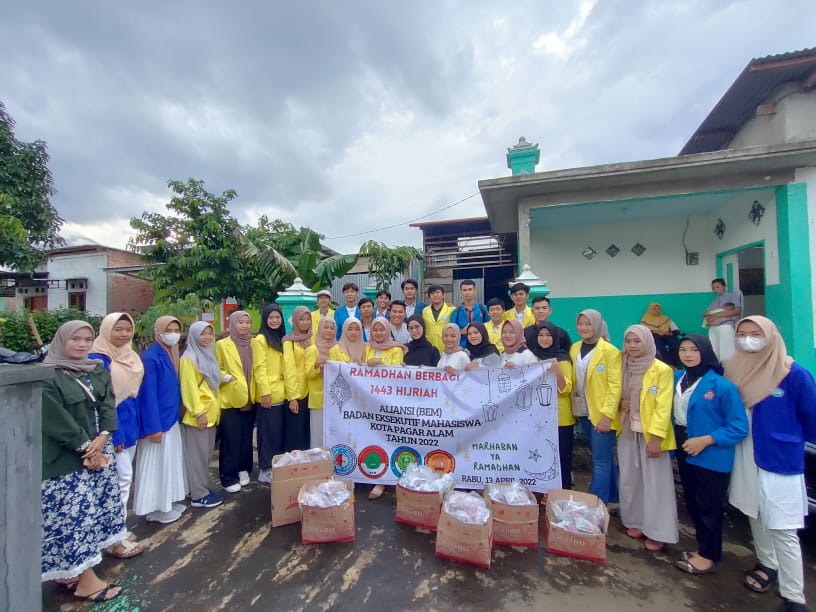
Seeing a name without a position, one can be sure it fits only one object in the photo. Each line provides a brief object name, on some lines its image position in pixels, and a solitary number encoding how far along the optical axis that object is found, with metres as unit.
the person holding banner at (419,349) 3.55
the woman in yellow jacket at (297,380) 3.45
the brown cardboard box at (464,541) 2.29
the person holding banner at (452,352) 3.28
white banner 3.05
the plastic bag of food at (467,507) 2.36
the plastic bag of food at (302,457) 2.87
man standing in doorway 4.91
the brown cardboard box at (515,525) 2.51
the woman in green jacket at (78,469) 2.04
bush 10.05
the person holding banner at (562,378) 3.01
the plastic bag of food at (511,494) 2.58
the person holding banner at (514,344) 3.23
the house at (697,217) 4.85
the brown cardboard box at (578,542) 2.37
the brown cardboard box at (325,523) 2.55
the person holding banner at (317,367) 3.46
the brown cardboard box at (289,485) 2.79
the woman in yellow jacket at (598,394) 2.72
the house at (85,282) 14.84
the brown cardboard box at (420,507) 2.71
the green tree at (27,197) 9.78
